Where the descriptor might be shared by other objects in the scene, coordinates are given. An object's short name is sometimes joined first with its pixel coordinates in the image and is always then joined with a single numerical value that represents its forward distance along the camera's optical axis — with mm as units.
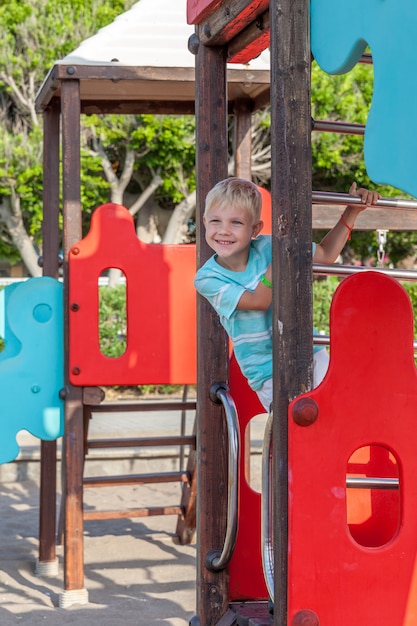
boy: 3023
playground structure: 2418
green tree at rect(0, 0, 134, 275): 19000
